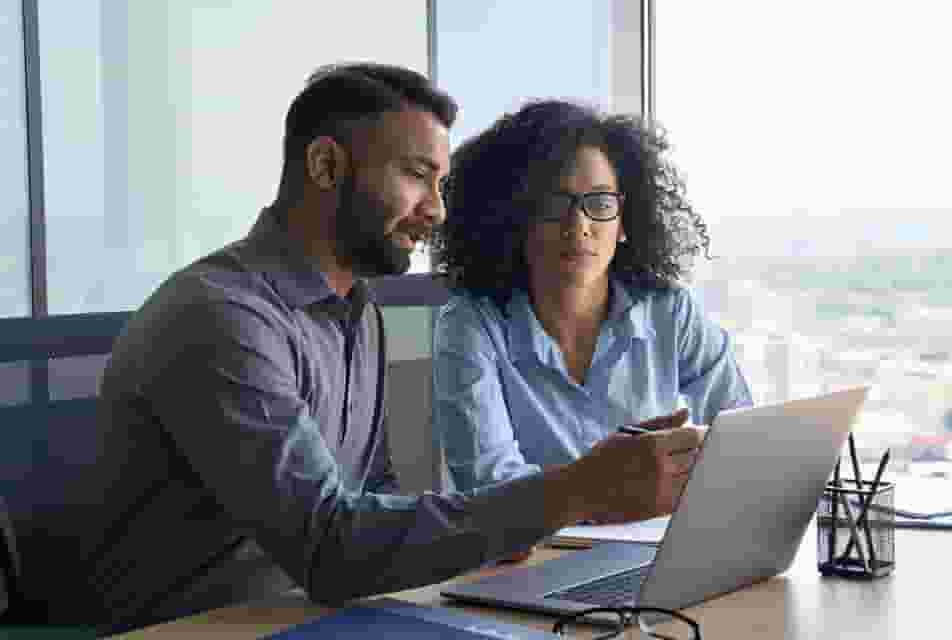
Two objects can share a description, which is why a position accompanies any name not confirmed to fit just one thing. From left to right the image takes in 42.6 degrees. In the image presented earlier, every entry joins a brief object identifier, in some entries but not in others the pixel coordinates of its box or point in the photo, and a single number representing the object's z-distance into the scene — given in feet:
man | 4.56
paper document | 5.57
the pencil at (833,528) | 5.03
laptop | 4.19
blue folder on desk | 4.05
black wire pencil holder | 5.00
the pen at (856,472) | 5.19
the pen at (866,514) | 5.00
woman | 7.40
